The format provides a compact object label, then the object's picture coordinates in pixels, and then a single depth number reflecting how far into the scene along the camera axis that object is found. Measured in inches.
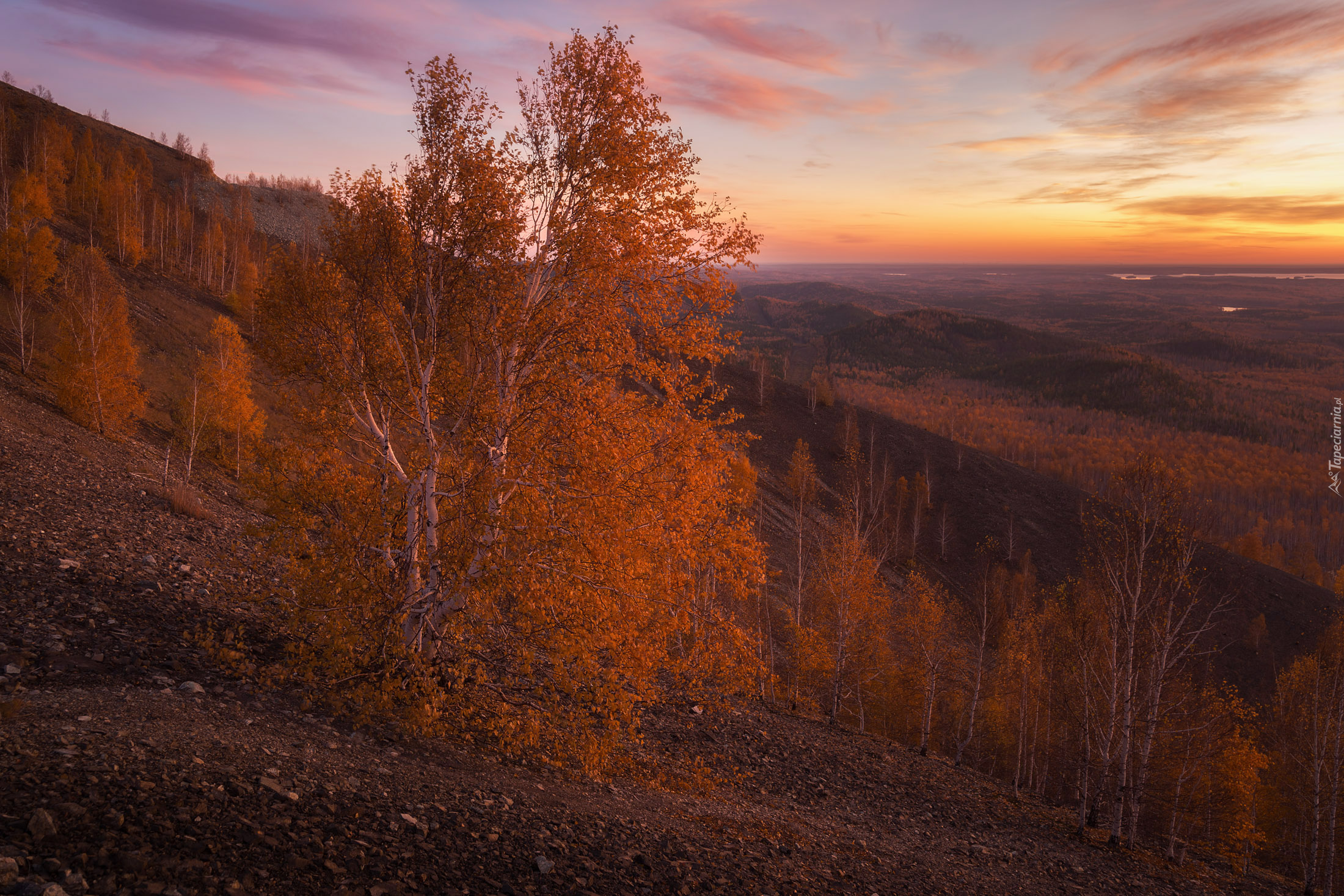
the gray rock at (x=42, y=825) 222.7
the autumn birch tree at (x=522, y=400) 470.3
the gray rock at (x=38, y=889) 193.2
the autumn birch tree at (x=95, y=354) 1429.6
